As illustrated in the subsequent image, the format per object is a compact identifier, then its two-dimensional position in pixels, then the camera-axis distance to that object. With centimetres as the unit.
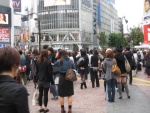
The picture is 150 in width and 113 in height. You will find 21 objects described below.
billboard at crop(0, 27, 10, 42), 3266
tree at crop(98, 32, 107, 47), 10219
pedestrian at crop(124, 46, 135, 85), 1394
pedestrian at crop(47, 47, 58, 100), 1024
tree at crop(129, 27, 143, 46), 6512
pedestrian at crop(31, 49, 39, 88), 1044
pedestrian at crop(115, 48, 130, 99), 1027
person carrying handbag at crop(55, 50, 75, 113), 773
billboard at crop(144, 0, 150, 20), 4121
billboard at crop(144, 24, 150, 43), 1817
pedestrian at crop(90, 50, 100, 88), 1391
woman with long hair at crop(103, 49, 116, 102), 982
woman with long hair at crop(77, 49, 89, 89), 1374
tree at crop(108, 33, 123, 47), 9644
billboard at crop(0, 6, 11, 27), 3422
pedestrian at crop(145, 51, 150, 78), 1802
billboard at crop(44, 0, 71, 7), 9831
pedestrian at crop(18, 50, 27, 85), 1443
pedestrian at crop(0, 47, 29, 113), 233
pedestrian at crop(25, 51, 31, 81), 1638
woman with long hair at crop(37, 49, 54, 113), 798
